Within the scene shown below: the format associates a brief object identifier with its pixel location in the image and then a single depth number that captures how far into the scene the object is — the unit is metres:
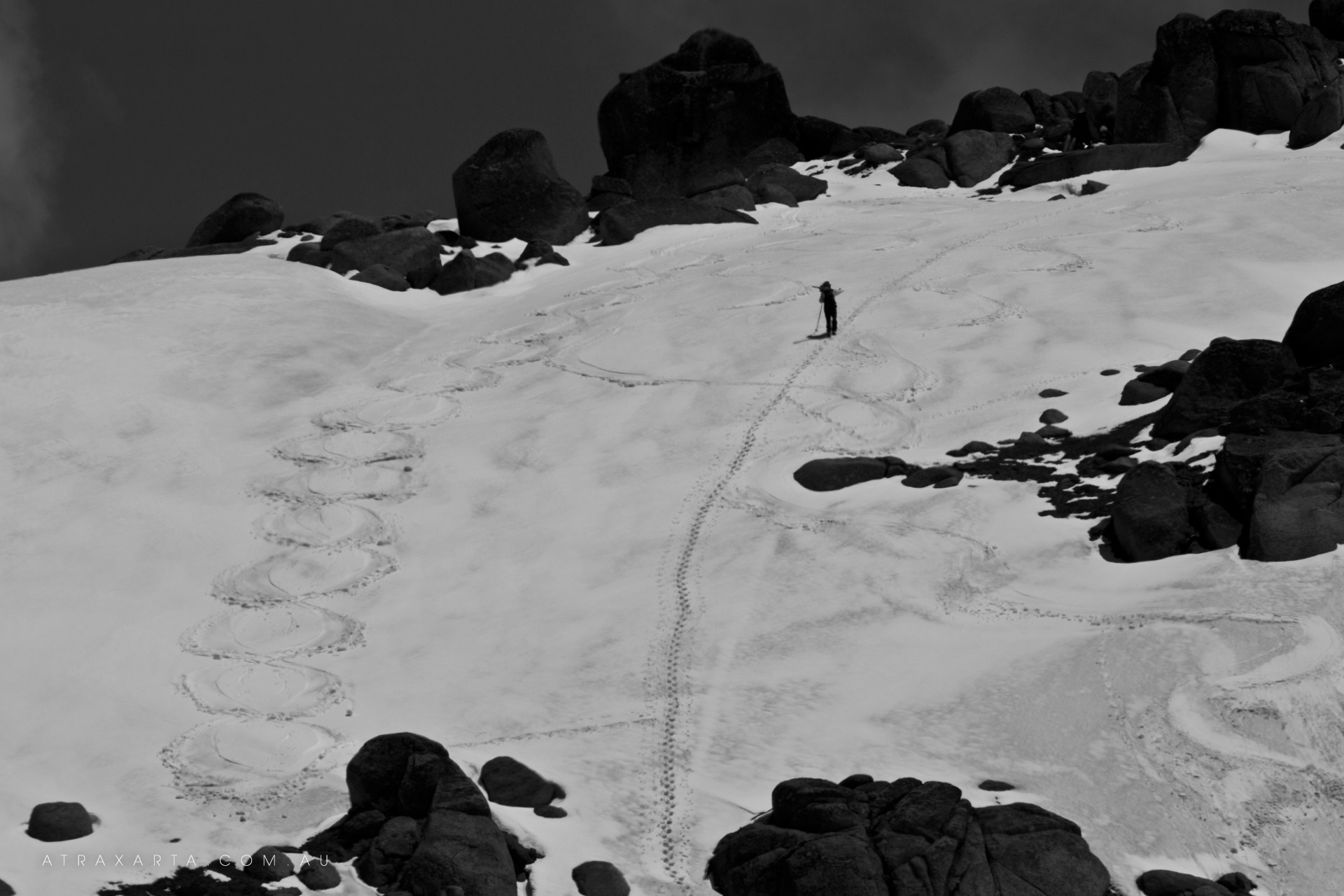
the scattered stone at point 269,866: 14.72
